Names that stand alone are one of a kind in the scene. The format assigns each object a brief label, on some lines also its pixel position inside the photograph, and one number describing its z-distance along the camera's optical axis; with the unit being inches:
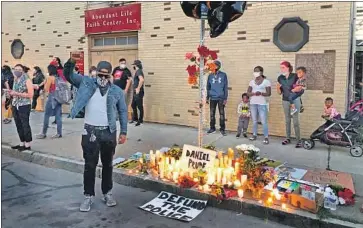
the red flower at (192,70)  230.9
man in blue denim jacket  182.2
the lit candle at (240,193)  188.7
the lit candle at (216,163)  207.5
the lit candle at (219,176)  200.2
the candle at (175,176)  211.6
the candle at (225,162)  211.2
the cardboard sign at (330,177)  203.5
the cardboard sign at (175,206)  181.1
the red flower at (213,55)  223.9
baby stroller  269.6
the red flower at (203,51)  219.3
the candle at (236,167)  205.0
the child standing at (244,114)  328.2
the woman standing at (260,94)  313.7
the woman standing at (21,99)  271.7
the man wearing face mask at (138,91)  384.8
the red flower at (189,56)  229.7
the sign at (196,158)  208.5
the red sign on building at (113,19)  408.2
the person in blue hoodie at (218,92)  336.8
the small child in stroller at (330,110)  283.6
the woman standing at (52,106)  329.7
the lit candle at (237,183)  195.3
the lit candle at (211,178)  199.3
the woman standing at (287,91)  299.1
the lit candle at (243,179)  194.7
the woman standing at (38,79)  491.2
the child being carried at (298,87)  294.8
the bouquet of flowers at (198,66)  225.1
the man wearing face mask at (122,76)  395.9
